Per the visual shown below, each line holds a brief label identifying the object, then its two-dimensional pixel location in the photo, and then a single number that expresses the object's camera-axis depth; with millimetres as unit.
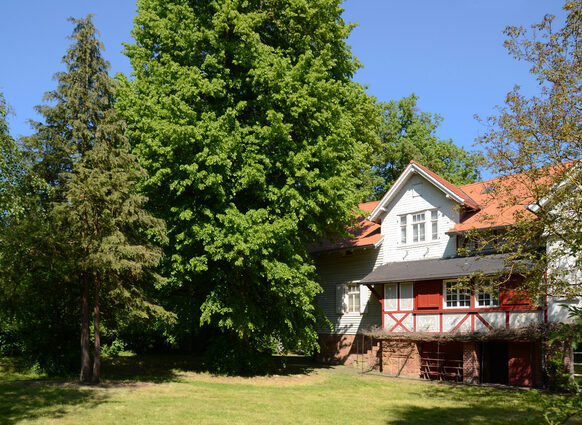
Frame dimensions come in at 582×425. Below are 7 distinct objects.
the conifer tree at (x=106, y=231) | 16734
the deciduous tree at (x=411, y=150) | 42500
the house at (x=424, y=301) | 21578
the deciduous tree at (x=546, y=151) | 13510
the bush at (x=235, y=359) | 22344
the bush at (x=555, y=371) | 19406
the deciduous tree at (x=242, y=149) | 19875
